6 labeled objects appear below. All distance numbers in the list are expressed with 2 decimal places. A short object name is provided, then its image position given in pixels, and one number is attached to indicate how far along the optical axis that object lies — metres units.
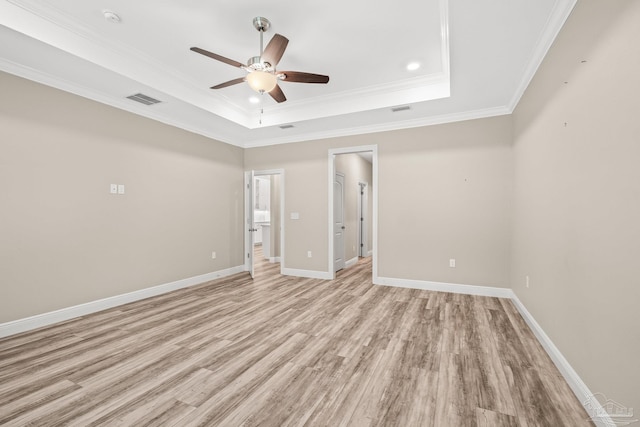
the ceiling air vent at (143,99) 3.76
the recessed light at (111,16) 2.60
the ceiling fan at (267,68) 2.48
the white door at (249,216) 5.76
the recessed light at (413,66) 3.47
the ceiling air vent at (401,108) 4.06
